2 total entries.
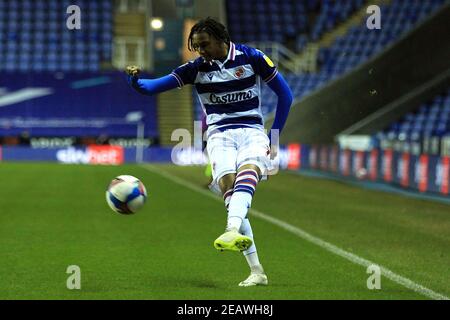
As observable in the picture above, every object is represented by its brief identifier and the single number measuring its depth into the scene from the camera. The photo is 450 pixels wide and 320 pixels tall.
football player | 15.50
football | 16.97
